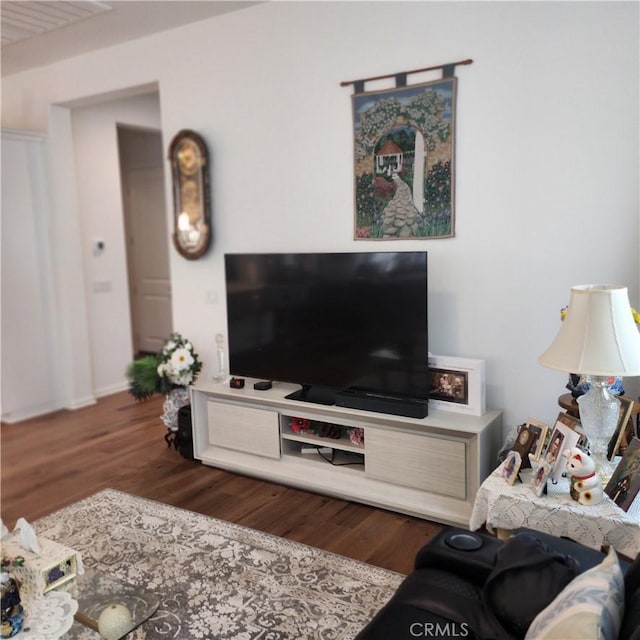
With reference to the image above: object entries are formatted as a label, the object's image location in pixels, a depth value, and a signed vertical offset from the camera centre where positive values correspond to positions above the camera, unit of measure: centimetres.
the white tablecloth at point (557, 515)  195 -95
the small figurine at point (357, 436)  319 -102
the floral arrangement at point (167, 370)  394 -78
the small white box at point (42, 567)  191 -101
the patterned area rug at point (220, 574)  216 -135
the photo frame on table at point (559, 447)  215 -76
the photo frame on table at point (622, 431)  229 -75
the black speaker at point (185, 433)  378 -115
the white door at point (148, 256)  675 -1
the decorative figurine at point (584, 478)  204 -82
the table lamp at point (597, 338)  197 -33
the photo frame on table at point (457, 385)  292 -70
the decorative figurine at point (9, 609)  166 -100
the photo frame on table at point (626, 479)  200 -83
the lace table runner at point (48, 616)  169 -107
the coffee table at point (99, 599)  183 -117
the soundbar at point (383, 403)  295 -80
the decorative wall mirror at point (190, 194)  394 +41
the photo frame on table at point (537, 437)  232 -77
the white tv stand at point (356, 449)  282 -107
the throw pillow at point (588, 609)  108 -71
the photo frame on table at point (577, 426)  229 -73
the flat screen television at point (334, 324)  297 -41
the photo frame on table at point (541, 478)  214 -87
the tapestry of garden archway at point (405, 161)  307 +47
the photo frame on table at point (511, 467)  226 -87
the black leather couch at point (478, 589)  135 -88
